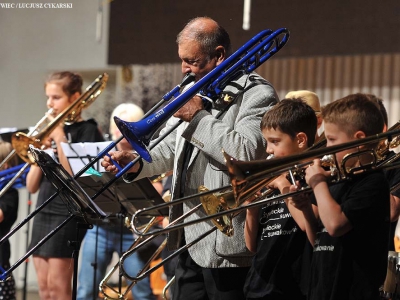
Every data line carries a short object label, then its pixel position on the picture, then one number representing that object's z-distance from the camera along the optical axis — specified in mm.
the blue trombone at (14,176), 9752
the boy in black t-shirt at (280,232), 5707
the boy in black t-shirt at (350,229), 4988
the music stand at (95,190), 6527
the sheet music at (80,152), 8695
